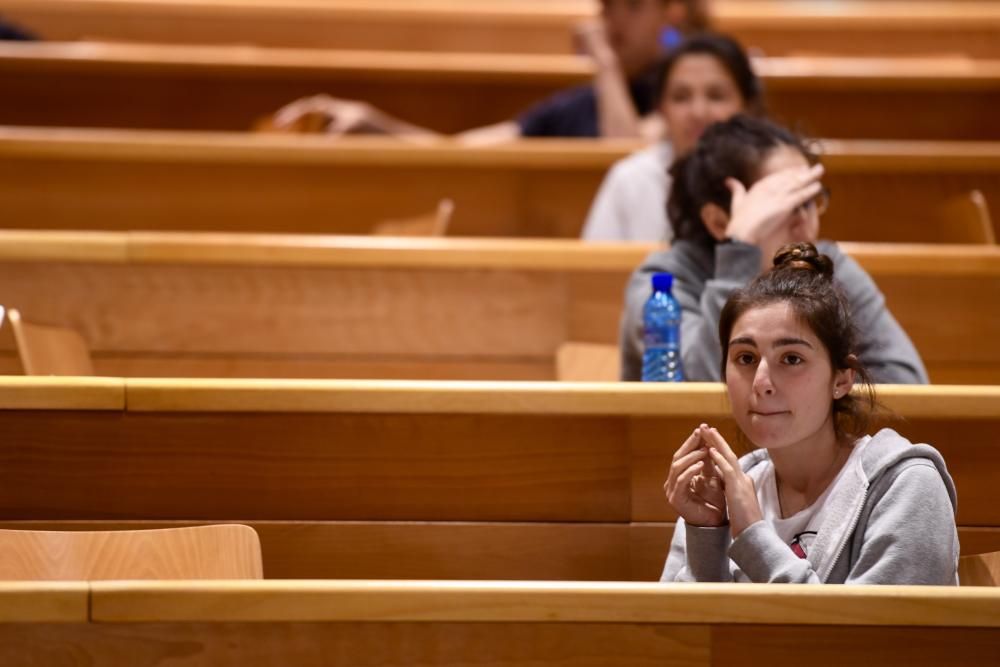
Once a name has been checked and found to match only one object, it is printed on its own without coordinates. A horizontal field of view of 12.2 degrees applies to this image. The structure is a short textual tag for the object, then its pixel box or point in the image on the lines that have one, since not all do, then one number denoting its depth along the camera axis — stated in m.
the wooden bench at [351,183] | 8.84
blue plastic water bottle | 7.84
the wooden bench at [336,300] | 8.20
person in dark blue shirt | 9.35
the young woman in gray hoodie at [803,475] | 7.08
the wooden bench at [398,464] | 7.44
